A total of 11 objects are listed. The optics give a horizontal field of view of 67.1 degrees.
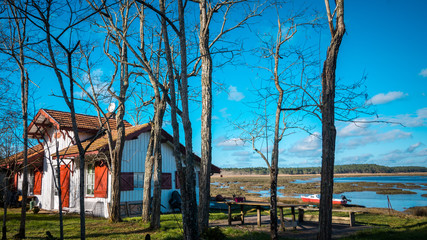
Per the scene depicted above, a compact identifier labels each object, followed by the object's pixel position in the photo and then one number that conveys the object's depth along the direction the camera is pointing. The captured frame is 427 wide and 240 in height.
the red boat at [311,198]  27.11
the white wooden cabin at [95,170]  16.21
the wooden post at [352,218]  12.17
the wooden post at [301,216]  13.07
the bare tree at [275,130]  9.03
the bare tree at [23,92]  9.14
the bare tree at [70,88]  5.45
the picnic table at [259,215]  11.20
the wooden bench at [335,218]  12.23
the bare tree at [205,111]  8.02
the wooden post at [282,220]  11.07
